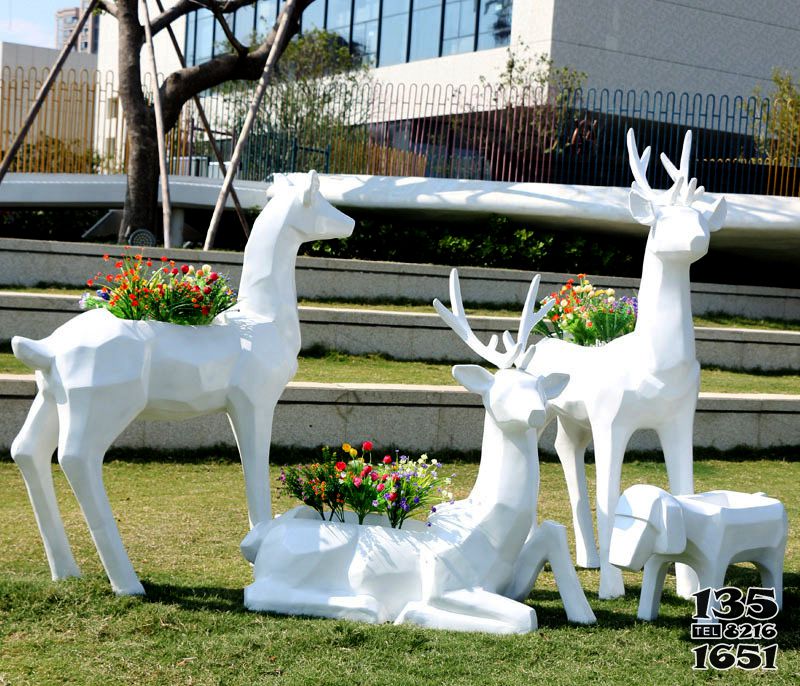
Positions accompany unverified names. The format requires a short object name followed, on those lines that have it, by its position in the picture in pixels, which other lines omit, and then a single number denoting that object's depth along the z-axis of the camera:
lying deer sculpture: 4.87
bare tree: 15.35
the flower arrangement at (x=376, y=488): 5.29
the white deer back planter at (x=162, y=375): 5.01
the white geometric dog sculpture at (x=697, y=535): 4.90
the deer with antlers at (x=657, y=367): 5.66
